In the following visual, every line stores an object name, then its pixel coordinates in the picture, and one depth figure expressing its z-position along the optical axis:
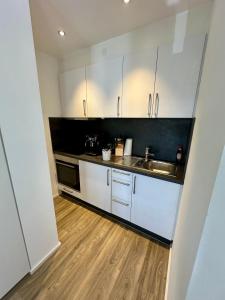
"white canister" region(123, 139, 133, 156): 2.11
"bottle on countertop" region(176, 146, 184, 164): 1.77
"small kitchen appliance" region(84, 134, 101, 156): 2.26
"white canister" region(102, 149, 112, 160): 1.92
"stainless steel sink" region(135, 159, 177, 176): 1.83
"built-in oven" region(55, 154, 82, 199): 2.22
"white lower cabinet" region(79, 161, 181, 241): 1.51
